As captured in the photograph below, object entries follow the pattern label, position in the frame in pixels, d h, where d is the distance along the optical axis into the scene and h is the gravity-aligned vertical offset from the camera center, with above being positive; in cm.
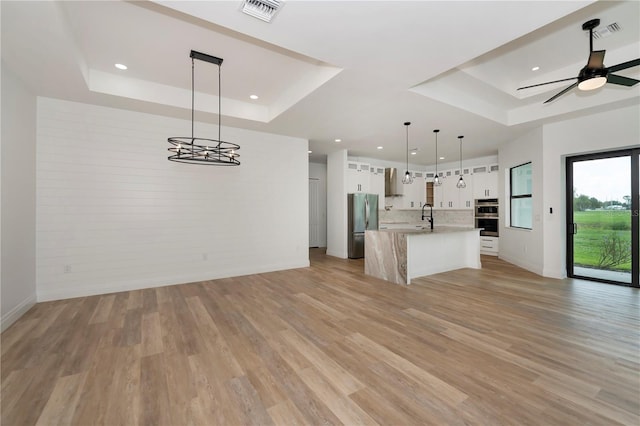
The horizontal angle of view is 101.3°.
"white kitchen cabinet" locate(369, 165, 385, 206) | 796 +97
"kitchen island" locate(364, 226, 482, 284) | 477 -78
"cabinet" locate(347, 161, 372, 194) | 739 +108
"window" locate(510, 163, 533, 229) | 611 +40
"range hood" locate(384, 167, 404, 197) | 854 +103
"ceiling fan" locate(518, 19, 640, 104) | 277 +153
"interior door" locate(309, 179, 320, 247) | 909 +4
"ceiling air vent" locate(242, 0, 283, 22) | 212 +171
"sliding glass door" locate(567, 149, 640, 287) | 443 -7
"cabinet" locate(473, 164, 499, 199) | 751 +94
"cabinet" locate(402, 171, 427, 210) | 890 +71
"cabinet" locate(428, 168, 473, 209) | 816 +70
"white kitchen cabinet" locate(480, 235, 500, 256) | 741 -91
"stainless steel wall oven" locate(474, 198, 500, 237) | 746 -5
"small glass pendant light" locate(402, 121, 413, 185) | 509 +72
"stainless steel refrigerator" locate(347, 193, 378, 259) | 716 -17
